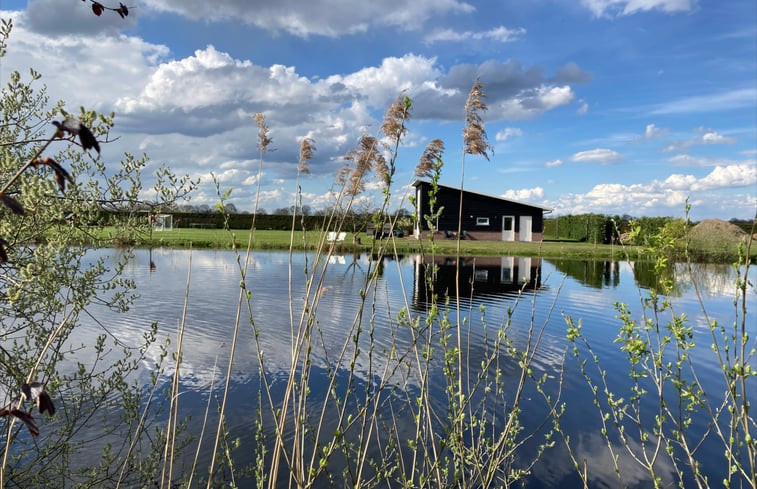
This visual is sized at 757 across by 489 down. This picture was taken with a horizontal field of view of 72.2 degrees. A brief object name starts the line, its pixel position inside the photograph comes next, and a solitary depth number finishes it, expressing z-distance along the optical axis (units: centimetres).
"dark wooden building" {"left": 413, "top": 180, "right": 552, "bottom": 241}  4000
